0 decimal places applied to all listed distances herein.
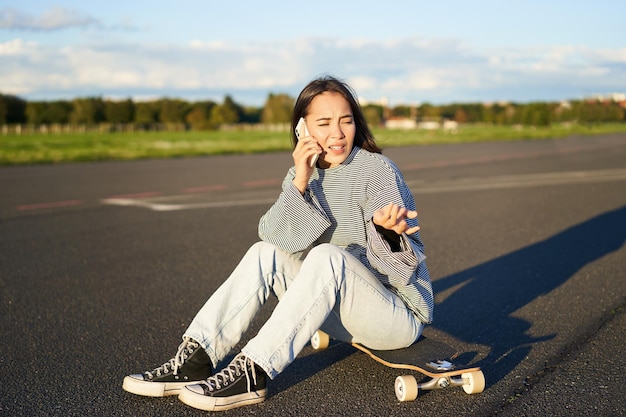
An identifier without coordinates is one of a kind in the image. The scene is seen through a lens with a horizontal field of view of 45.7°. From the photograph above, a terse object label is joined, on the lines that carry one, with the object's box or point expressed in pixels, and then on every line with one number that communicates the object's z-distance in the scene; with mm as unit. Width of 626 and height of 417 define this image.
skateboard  3369
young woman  3260
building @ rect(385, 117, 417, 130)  142600
